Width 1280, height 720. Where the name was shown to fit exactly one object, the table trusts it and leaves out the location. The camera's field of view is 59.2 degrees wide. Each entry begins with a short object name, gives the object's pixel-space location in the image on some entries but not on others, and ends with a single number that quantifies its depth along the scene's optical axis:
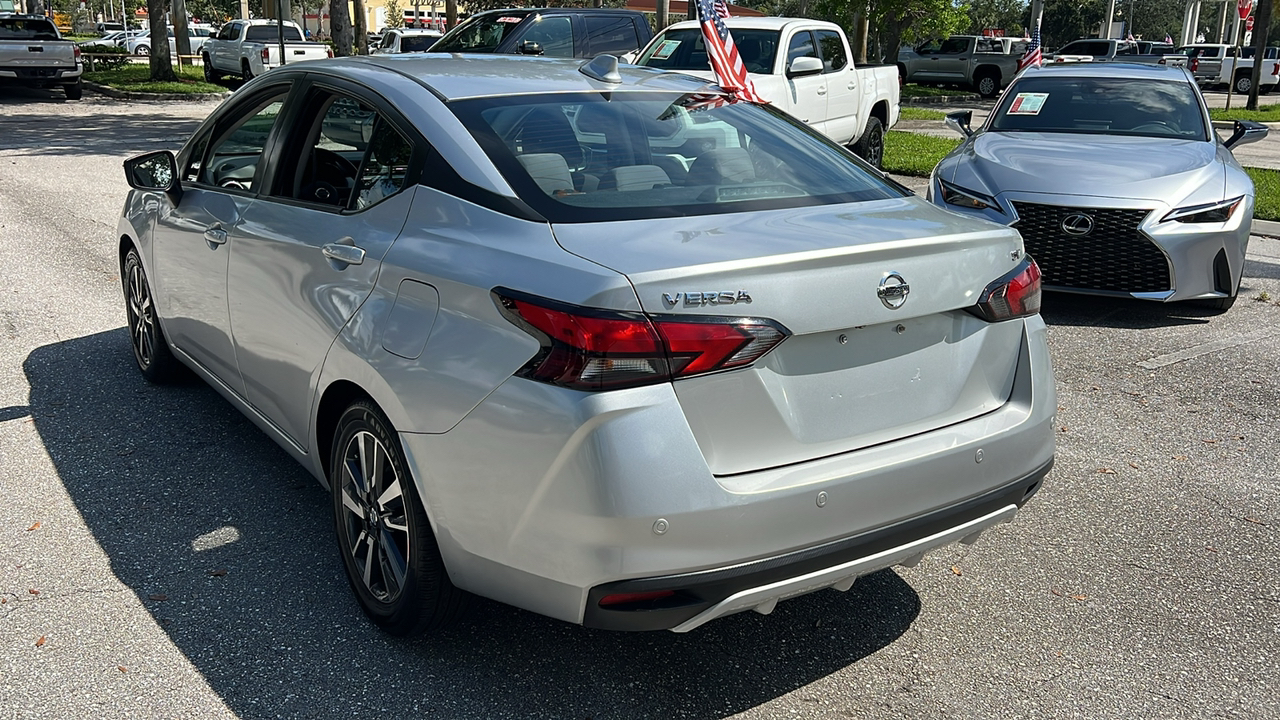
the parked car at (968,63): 34.06
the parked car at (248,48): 27.69
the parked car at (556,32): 14.48
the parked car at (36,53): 23.72
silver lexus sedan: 6.97
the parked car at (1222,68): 38.12
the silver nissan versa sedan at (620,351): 2.55
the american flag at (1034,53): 17.70
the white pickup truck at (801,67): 12.22
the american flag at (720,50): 9.02
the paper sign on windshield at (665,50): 12.81
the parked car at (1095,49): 34.59
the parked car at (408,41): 26.66
